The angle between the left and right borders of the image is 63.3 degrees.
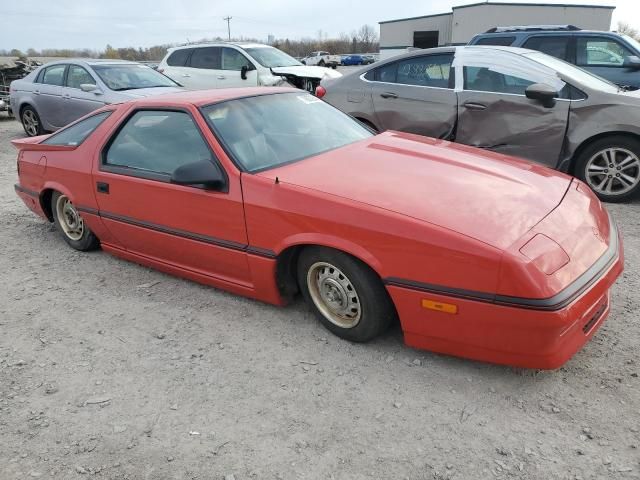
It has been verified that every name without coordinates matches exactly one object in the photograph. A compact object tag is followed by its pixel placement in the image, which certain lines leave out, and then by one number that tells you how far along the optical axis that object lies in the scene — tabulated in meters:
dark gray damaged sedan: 4.87
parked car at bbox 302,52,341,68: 43.22
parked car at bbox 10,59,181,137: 8.23
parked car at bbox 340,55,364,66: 50.66
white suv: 10.09
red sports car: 2.31
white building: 29.72
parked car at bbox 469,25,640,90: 7.61
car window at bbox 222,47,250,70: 10.45
